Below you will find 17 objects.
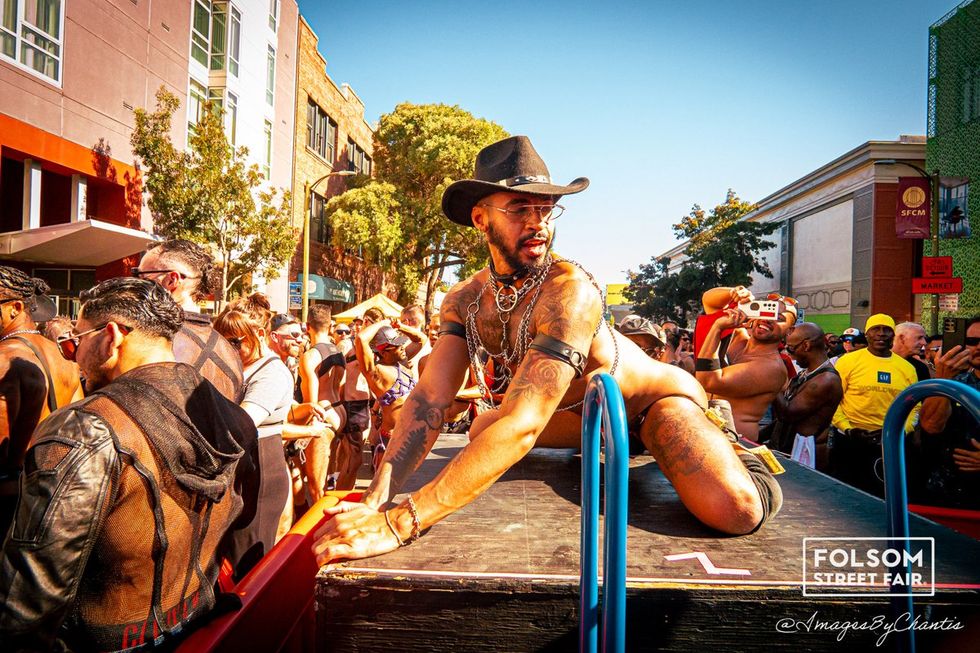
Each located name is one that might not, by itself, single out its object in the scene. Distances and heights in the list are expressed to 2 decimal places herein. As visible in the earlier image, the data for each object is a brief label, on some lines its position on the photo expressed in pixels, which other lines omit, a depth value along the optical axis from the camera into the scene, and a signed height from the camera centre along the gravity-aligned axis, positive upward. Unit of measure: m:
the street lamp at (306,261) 16.34 +1.90
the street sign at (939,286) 11.55 +1.17
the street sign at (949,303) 11.03 +0.79
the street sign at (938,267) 11.73 +1.57
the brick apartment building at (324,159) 23.17 +7.62
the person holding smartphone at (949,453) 3.82 -0.76
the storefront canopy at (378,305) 15.98 +0.65
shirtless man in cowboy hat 1.89 -0.21
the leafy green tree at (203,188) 13.65 +3.35
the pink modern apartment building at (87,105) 10.40 +4.54
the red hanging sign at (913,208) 15.05 +3.59
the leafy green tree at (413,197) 23.42 +5.57
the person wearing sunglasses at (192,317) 3.16 +0.05
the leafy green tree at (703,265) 28.20 +3.84
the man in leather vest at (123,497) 1.61 -0.54
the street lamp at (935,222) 13.62 +2.92
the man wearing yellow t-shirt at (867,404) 5.33 -0.61
